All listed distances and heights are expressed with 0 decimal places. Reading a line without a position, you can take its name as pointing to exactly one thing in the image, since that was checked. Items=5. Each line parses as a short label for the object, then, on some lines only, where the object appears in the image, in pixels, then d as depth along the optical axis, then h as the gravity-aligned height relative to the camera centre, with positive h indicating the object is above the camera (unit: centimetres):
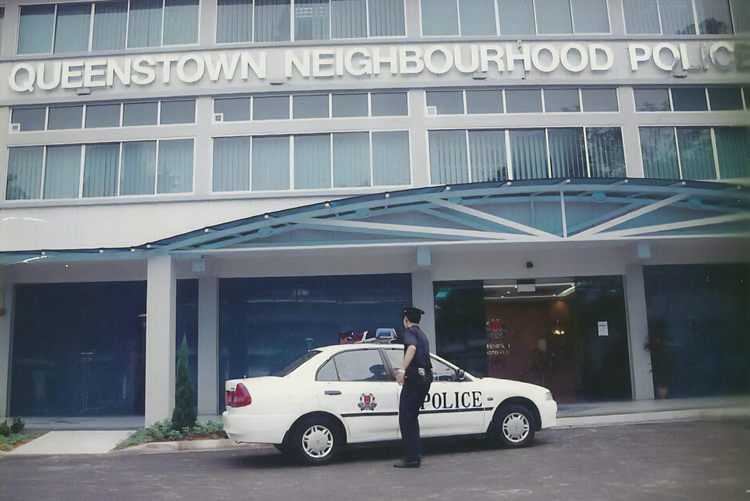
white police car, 787 -56
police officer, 761 -36
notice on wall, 1496 +51
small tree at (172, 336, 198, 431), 1090 -51
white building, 1471 +435
